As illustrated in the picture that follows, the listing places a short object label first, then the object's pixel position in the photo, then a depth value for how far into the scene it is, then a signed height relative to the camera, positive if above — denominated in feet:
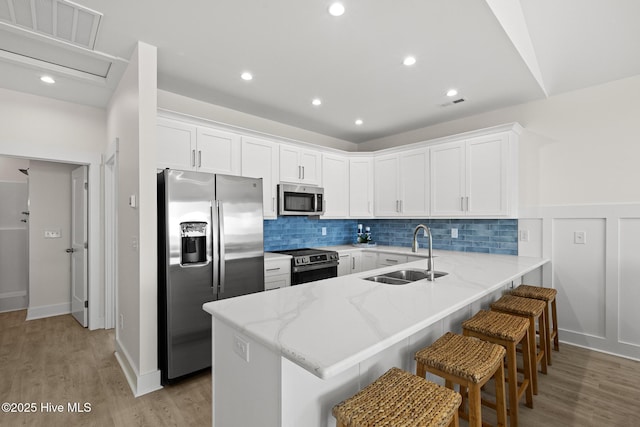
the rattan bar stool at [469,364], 4.53 -2.36
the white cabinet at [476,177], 10.69 +1.33
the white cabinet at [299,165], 12.35 +2.02
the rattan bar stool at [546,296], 8.52 -2.39
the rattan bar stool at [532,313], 7.29 -2.47
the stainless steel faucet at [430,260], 6.73 -1.09
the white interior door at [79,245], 12.21 -1.31
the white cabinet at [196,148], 9.32 +2.14
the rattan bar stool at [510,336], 5.94 -2.49
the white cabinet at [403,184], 12.98 +1.30
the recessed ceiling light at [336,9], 6.09 +4.15
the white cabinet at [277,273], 10.43 -2.11
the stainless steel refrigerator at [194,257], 7.78 -1.20
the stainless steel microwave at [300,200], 12.07 +0.55
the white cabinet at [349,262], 13.06 -2.20
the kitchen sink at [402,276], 7.58 -1.65
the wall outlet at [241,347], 4.15 -1.88
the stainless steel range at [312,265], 11.17 -2.00
